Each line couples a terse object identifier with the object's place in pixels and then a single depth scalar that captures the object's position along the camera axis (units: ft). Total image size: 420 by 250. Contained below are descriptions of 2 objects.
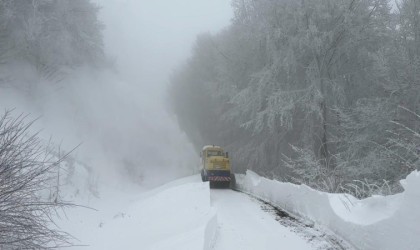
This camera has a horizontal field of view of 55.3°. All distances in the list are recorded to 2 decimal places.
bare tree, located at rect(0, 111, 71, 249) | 20.27
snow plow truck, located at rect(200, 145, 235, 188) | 91.20
